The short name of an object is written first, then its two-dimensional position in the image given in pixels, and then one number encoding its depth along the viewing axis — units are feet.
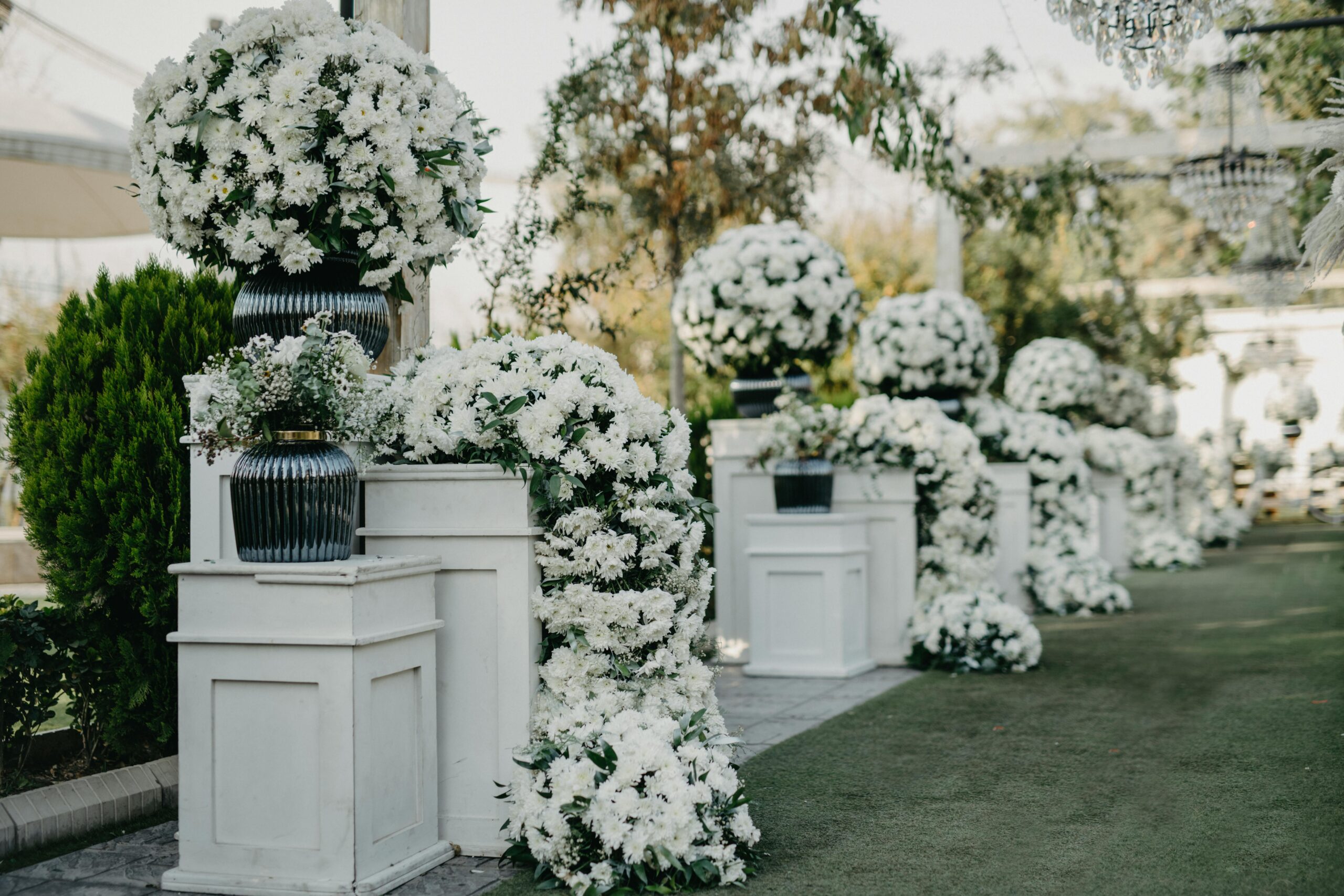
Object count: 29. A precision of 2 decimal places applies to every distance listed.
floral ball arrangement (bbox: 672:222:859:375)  23.71
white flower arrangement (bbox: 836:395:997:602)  23.57
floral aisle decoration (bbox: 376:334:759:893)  10.34
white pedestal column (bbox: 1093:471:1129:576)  45.21
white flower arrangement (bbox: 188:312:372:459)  10.15
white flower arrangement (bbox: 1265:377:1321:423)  64.90
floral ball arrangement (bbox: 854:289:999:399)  27.73
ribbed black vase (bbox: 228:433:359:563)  10.28
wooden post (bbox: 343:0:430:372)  14.26
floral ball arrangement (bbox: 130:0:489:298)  10.92
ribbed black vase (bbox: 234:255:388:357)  11.80
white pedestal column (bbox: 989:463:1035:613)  33.30
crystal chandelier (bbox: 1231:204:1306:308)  33.99
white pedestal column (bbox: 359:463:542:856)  11.48
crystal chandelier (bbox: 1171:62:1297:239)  27.66
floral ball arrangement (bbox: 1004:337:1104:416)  39.58
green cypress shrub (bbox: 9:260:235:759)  13.28
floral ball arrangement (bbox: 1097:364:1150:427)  47.88
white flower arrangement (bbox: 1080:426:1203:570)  46.24
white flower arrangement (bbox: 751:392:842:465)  22.44
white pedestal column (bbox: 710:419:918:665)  23.82
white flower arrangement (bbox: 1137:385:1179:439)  50.14
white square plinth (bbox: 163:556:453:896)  9.95
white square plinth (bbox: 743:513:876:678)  22.34
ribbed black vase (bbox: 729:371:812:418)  24.98
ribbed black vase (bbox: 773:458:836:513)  22.53
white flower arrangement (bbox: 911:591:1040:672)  22.53
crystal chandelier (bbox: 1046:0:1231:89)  15.85
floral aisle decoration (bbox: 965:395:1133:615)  32.60
